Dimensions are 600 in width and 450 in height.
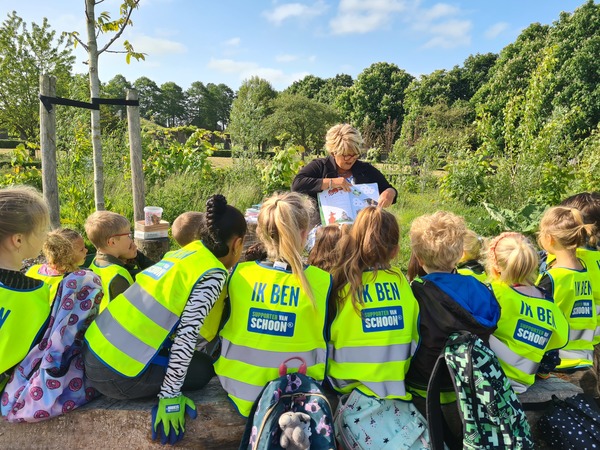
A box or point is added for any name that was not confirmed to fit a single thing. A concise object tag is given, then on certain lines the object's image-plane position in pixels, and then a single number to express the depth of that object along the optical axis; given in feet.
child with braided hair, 6.03
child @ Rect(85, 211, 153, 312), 8.32
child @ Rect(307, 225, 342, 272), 7.65
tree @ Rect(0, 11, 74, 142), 52.95
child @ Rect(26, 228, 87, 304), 7.89
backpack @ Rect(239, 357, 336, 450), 5.56
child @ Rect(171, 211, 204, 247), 8.63
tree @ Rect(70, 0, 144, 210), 12.01
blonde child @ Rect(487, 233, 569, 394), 7.22
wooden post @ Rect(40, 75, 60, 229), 11.59
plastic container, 12.51
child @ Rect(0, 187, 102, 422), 5.79
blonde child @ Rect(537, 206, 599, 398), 8.60
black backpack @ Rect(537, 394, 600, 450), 6.95
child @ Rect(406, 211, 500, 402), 6.54
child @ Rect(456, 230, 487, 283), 9.71
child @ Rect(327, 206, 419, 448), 6.41
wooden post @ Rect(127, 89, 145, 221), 13.23
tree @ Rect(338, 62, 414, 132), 129.29
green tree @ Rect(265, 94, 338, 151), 120.78
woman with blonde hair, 11.38
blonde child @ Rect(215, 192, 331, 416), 6.21
